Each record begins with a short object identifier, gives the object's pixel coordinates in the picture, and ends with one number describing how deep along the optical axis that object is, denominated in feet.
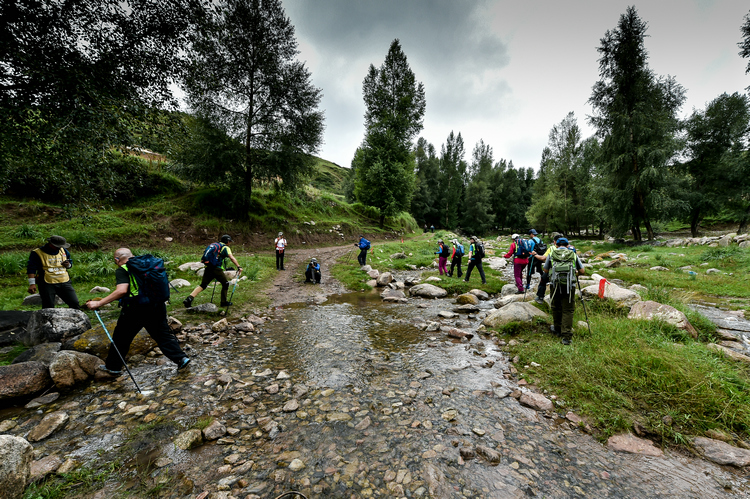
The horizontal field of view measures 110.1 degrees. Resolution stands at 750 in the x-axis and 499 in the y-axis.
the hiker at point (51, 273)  23.07
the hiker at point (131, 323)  15.87
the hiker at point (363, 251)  55.88
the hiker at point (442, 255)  47.93
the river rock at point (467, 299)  33.94
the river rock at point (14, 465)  7.65
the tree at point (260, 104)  65.00
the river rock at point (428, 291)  38.86
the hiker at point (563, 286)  21.63
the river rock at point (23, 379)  12.78
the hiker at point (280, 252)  52.21
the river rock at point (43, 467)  8.86
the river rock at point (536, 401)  14.14
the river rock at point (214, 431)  11.57
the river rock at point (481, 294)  37.27
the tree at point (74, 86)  21.79
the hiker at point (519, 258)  38.36
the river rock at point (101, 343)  17.28
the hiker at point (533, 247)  36.65
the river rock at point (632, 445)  11.09
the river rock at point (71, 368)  14.24
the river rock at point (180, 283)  35.14
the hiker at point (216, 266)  29.75
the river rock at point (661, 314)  20.94
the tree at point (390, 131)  107.86
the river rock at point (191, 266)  42.65
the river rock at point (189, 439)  11.02
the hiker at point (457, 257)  47.55
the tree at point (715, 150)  88.53
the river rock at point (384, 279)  45.56
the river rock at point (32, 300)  25.37
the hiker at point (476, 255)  42.98
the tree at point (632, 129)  79.05
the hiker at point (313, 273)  45.47
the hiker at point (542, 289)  32.03
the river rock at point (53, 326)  17.76
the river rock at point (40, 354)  15.02
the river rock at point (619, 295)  27.12
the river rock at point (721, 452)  10.25
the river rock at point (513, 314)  25.31
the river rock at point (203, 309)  27.32
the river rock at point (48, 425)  11.01
